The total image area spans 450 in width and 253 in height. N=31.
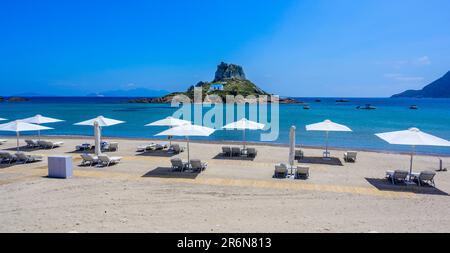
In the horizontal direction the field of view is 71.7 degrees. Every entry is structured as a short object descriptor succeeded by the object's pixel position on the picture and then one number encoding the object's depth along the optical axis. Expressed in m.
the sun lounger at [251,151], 15.48
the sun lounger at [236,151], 15.57
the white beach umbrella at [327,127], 14.71
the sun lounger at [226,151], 15.55
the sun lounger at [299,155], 15.27
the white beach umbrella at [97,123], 14.37
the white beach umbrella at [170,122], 15.95
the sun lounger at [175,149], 16.52
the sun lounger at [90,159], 13.15
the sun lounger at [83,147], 17.31
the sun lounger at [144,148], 16.85
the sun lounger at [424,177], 10.52
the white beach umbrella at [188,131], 12.43
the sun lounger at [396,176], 10.74
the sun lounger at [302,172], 11.41
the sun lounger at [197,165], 12.09
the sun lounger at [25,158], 13.85
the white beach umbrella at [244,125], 15.36
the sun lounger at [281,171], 11.51
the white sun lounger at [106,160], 12.97
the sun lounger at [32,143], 17.97
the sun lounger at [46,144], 17.67
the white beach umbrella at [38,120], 17.45
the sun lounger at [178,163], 12.26
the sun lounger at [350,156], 14.59
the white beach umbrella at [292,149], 12.42
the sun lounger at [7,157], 13.73
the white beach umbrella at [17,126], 14.61
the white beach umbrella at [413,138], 10.64
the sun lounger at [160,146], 17.22
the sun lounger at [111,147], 17.11
